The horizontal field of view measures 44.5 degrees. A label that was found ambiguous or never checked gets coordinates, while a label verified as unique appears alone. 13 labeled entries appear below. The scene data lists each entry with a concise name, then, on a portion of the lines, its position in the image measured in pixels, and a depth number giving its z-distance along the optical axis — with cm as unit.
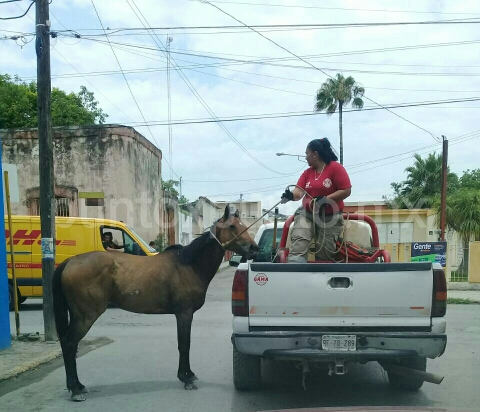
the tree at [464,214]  2648
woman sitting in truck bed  667
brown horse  645
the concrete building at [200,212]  3781
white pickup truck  541
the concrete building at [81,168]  2164
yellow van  1412
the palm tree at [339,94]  3469
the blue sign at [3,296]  856
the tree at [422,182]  3634
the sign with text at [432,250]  1883
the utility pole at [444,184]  2238
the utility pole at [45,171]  930
